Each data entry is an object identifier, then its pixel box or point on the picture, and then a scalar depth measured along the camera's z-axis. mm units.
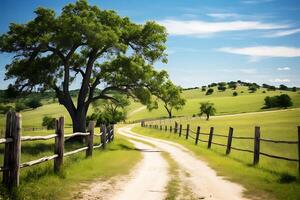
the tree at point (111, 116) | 106400
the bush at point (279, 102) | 125750
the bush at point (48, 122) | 109775
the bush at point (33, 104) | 174925
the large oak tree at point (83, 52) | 29259
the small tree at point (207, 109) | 103456
